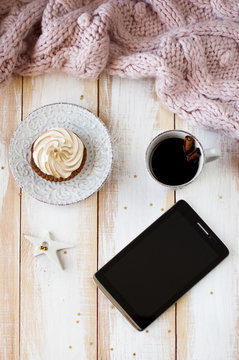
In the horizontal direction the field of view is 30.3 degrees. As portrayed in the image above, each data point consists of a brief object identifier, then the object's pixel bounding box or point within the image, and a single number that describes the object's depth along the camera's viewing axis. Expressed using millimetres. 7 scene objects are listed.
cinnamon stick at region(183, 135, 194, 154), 703
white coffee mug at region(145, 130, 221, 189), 706
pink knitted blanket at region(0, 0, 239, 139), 751
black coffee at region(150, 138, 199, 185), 729
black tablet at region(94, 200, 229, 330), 746
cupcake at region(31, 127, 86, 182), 717
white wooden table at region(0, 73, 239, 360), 767
